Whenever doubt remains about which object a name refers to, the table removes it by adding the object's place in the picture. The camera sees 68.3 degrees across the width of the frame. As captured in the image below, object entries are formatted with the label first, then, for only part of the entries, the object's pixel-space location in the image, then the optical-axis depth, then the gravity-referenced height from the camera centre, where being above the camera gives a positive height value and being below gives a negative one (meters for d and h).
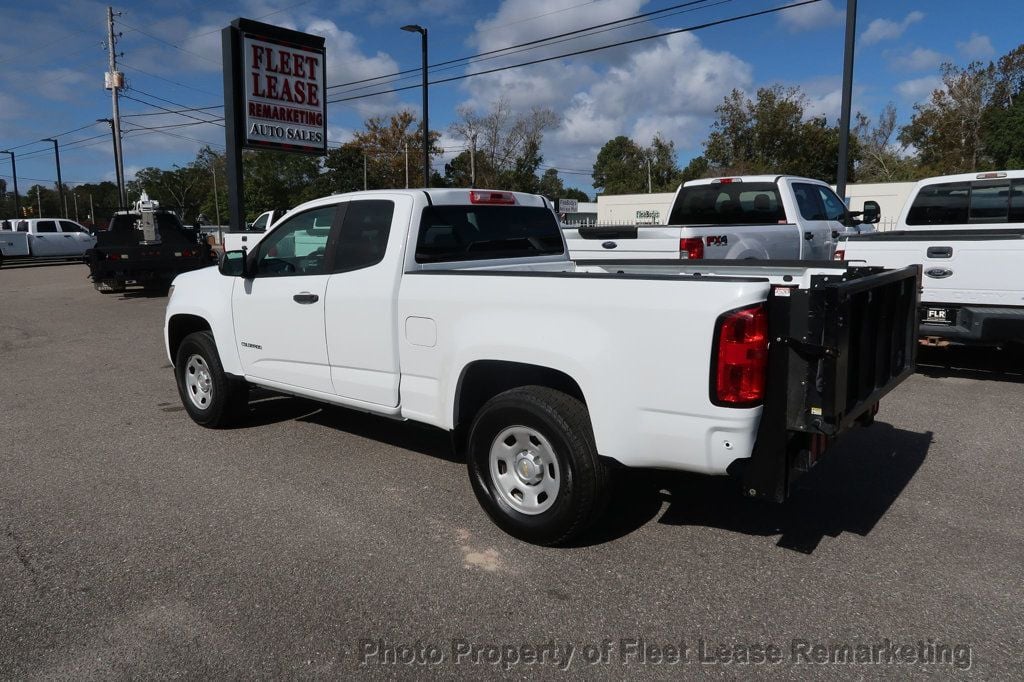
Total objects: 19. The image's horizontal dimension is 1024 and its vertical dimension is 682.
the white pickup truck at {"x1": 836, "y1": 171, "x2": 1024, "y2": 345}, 6.66 -0.36
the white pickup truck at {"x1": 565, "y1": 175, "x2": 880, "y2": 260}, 8.27 +0.12
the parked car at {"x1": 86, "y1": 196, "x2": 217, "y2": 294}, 17.77 -0.26
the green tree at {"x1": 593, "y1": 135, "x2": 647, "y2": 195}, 92.88 +9.85
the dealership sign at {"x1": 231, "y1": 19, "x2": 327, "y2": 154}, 14.41 +3.02
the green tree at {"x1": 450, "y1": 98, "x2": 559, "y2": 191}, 57.72 +6.02
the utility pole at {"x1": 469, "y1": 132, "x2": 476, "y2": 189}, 53.53 +5.71
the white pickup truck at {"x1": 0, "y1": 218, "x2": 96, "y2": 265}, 30.11 +0.06
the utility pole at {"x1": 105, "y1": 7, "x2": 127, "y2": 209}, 36.31 +7.53
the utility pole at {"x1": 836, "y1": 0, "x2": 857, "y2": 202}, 14.12 +2.78
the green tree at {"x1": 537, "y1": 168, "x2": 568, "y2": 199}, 99.31 +7.72
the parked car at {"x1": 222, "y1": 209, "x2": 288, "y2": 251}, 14.36 +0.03
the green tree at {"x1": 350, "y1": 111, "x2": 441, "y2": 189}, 61.75 +7.69
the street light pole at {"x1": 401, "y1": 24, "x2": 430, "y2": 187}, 22.06 +5.44
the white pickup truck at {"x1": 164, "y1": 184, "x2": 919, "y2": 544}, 3.23 -0.55
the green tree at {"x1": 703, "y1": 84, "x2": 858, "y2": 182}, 56.38 +7.27
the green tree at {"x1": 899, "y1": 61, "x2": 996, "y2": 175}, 49.78 +7.64
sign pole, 14.11 +2.36
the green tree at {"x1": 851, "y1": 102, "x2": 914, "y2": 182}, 57.62 +6.33
